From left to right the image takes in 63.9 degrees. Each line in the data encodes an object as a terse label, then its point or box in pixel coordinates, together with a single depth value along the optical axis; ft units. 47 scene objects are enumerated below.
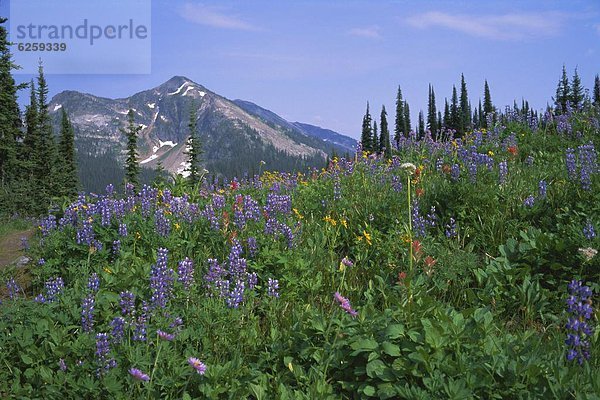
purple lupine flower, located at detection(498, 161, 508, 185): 18.43
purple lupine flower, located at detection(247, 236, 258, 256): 16.11
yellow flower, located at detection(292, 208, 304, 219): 19.57
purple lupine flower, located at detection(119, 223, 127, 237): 17.63
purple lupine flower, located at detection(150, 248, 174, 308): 12.16
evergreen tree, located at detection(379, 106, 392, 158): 275.80
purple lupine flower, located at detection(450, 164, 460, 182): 19.35
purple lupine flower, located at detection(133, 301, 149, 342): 11.31
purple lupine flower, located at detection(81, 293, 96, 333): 12.28
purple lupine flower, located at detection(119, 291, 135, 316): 12.01
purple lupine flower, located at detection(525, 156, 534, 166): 22.70
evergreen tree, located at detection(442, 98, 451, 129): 268.82
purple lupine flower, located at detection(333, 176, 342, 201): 21.82
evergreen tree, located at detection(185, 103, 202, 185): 143.02
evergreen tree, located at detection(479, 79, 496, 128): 282.36
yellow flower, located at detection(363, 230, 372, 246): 16.98
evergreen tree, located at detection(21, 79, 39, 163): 153.58
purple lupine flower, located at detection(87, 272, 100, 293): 13.46
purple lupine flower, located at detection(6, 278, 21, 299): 15.13
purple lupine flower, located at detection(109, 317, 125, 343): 11.31
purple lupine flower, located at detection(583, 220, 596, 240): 13.93
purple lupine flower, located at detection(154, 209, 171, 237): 17.83
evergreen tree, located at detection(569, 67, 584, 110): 164.64
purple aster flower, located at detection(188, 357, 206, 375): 9.32
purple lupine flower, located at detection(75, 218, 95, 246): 17.80
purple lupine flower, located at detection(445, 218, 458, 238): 16.27
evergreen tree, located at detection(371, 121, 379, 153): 250.74
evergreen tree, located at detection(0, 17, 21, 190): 109.81
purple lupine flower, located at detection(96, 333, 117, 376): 10.74
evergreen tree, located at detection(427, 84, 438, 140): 300.55
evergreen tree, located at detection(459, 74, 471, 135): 273.17
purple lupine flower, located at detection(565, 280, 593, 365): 8.68
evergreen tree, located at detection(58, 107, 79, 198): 164.79
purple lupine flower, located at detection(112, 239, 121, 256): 17.11
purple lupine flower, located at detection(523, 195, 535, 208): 17.10
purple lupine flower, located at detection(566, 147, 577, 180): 18.14
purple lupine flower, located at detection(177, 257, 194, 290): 13.48
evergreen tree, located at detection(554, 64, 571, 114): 155.59
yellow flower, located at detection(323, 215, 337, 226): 18.62
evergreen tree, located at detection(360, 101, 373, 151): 231.30
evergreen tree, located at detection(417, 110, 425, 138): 327.76
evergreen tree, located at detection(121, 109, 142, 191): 143.53
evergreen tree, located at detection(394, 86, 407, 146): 261.03
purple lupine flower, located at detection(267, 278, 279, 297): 13.30
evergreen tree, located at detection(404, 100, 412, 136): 269.54
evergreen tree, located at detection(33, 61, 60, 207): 146.10
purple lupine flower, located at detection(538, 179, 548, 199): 17.29
